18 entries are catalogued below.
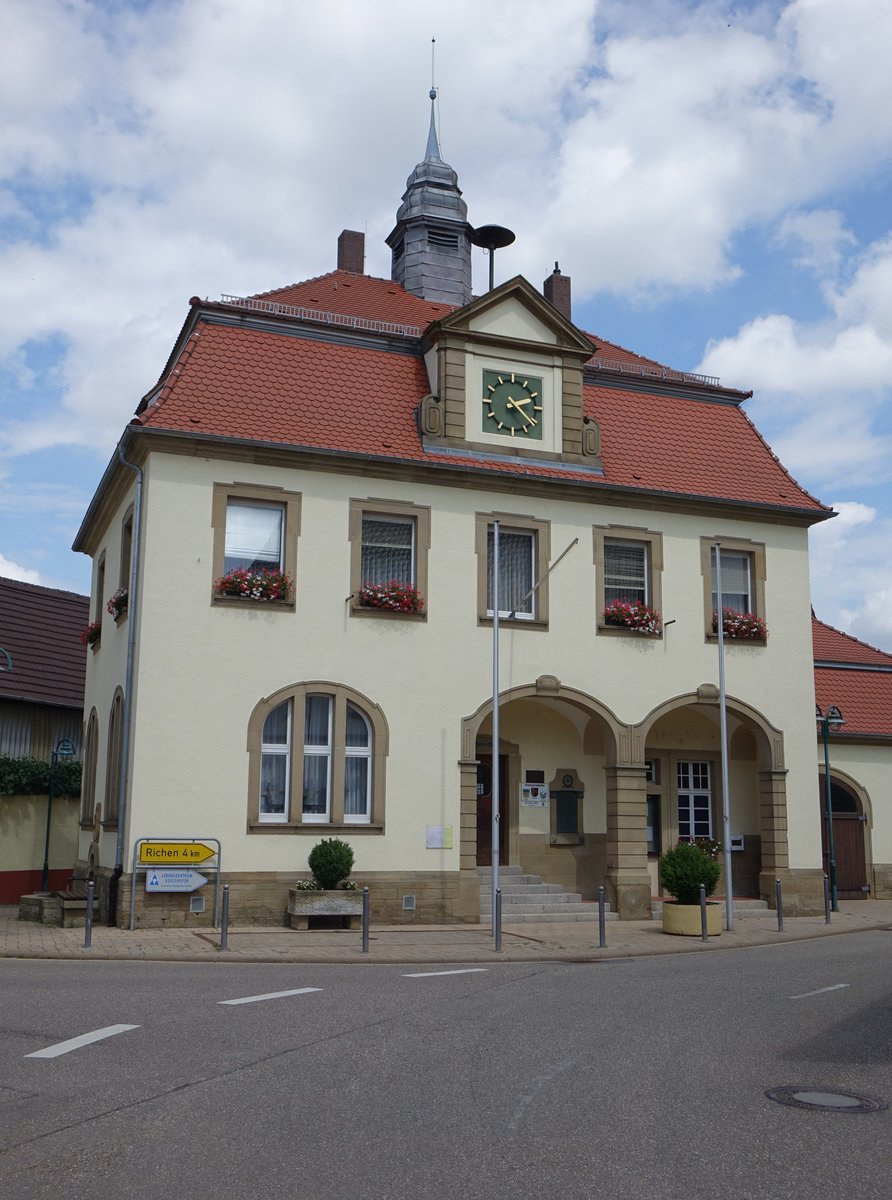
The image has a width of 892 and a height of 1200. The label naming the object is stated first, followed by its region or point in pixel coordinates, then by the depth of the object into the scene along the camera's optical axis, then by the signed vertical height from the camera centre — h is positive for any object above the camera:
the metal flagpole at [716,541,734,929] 21.75 +1.28
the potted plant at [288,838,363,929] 20.03 -0.63
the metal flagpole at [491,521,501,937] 19.53 +2.25
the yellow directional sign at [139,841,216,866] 19.80 -0.06
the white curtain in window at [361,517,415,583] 22.42 +5.07
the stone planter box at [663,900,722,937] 20.45 -1.04
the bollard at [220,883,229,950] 16.56 -1.02
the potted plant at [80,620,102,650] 25.47 +4.18
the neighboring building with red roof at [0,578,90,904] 26.78 +3.09
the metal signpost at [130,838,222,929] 19.78 -0.20
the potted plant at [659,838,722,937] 20.53 -0.51
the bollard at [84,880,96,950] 16.77 -0.91
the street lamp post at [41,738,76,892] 26.75 +1.69
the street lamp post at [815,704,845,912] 25.28 +1.23
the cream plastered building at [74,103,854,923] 20.83 +4.06
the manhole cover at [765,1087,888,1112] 7.95 -1.51
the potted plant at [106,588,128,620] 22.16 +4.15
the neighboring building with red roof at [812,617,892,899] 28.14 +1.25
